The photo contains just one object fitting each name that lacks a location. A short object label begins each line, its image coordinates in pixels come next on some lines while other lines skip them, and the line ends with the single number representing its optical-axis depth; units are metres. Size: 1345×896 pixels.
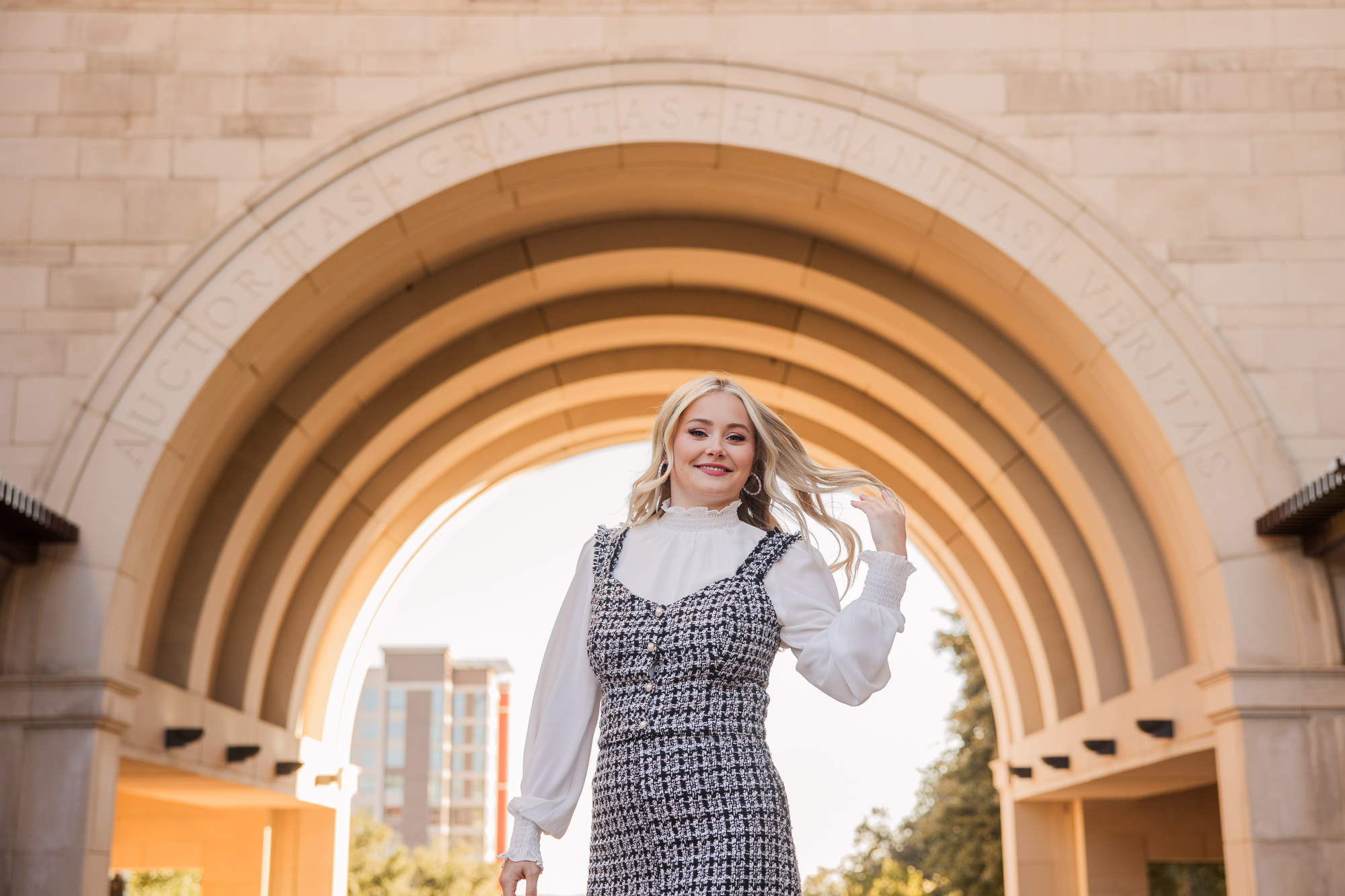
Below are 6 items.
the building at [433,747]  123.75
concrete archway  9.59
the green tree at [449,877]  56.78
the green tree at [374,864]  48.31
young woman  2.97
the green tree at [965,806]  23.98
